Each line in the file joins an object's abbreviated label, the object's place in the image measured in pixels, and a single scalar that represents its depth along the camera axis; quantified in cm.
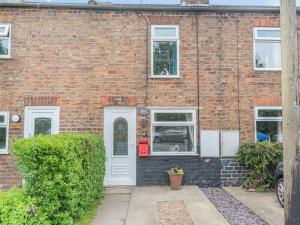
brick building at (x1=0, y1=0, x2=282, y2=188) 709
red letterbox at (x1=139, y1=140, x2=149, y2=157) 700
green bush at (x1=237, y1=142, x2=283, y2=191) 659
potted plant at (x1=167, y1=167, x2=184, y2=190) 666
